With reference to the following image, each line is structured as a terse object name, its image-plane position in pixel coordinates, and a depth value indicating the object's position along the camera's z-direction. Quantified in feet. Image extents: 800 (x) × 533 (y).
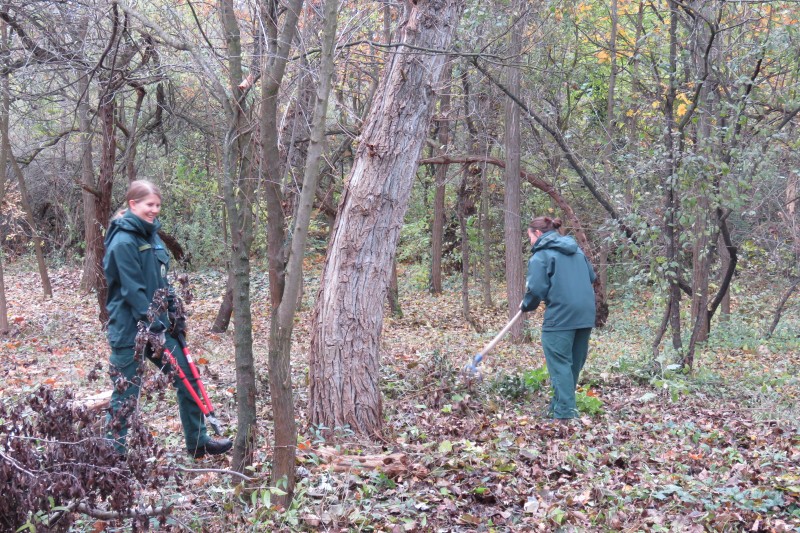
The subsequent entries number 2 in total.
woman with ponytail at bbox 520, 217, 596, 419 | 20.36
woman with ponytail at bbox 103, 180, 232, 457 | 14.74
